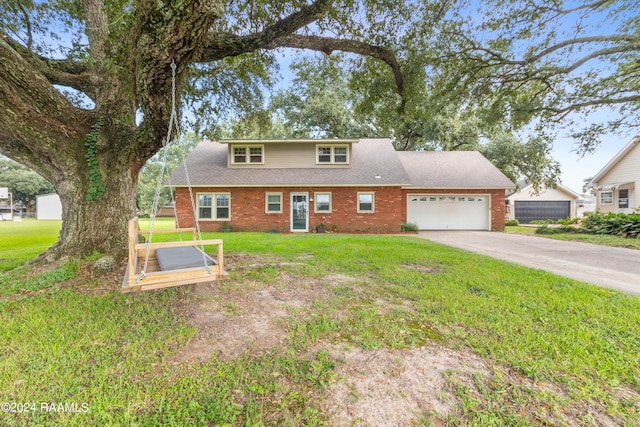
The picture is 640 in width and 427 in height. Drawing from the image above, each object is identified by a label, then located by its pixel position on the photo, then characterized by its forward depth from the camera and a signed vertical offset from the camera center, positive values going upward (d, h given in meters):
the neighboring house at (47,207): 32.03 +0.47
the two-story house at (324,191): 13.84 +0.85
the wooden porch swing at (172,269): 2.82 -0.68
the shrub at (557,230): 13.12 -1.26
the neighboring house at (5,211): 28.06 +0.06
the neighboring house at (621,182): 15.22 +1.26
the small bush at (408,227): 14.32 -1.09
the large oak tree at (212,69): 4.02 +3.36
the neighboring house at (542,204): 21.81 +0.01
